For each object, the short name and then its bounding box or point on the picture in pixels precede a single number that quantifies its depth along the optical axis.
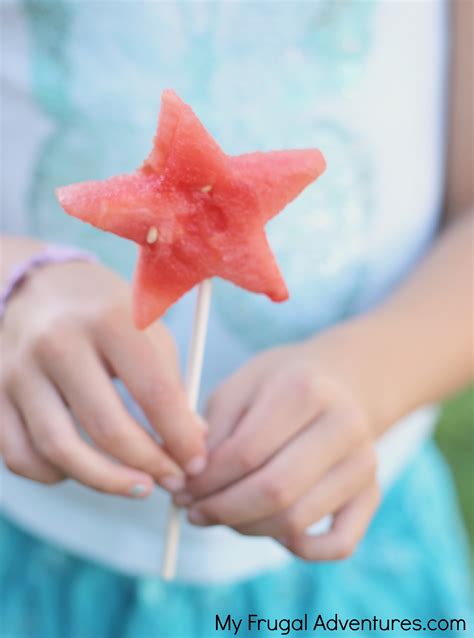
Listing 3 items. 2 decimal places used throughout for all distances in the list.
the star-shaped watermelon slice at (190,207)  0.52
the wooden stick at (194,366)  0.61
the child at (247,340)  0.68
